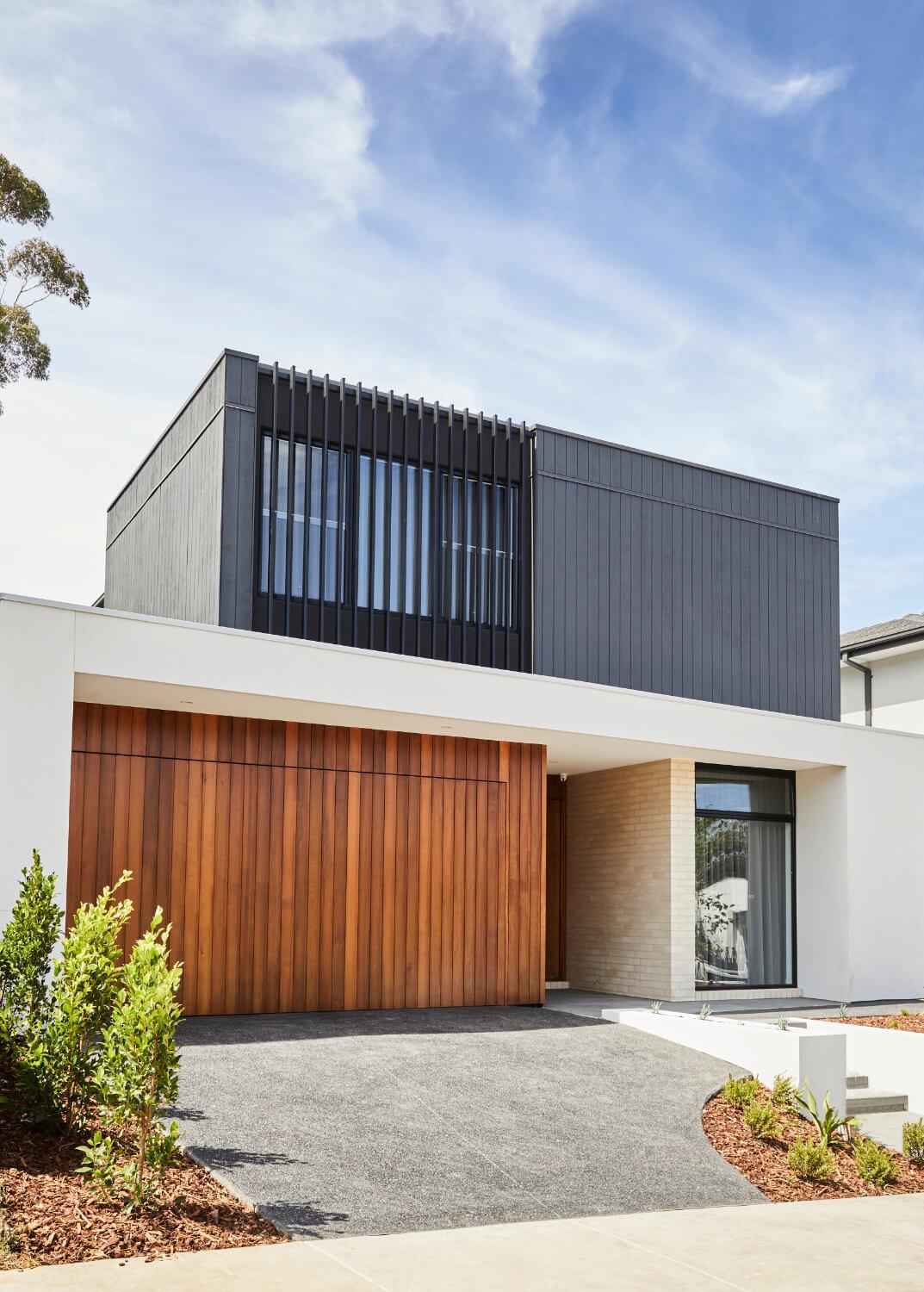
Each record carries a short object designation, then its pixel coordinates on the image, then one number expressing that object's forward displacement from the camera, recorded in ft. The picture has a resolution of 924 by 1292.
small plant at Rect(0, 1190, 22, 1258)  15.94
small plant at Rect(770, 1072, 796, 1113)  28.91
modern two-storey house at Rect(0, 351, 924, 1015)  34.86
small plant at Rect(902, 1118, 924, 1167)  27.04
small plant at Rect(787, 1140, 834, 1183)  24.54
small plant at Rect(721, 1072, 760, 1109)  28.40
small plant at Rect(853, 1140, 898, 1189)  25.16
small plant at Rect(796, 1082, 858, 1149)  26.84
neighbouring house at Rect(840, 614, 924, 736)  72.02
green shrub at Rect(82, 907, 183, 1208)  18.13
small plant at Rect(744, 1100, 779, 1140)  26.61
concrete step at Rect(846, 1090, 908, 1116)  32.81
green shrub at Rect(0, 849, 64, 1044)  22.13
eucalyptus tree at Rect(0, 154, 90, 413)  54.75
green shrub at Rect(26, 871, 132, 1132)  20.24
